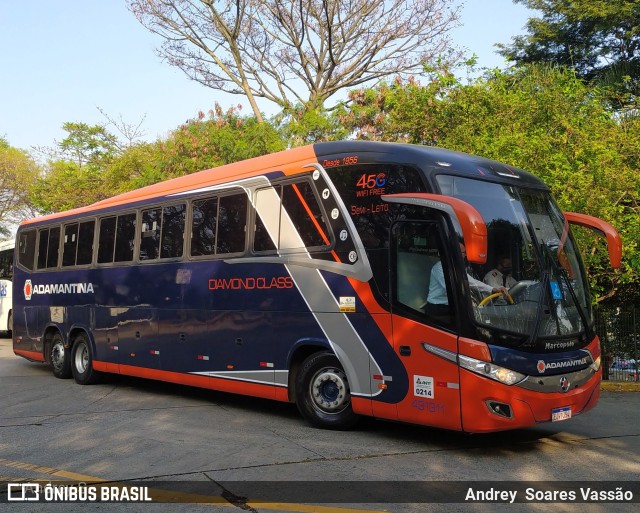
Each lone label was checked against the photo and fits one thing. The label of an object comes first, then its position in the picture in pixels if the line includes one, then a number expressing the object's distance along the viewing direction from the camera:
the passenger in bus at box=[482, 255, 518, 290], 7.27
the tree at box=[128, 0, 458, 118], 26.19
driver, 7.18
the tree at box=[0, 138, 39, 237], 46.00
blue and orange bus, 7.11
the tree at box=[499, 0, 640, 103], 25.34
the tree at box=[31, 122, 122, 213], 31.45
